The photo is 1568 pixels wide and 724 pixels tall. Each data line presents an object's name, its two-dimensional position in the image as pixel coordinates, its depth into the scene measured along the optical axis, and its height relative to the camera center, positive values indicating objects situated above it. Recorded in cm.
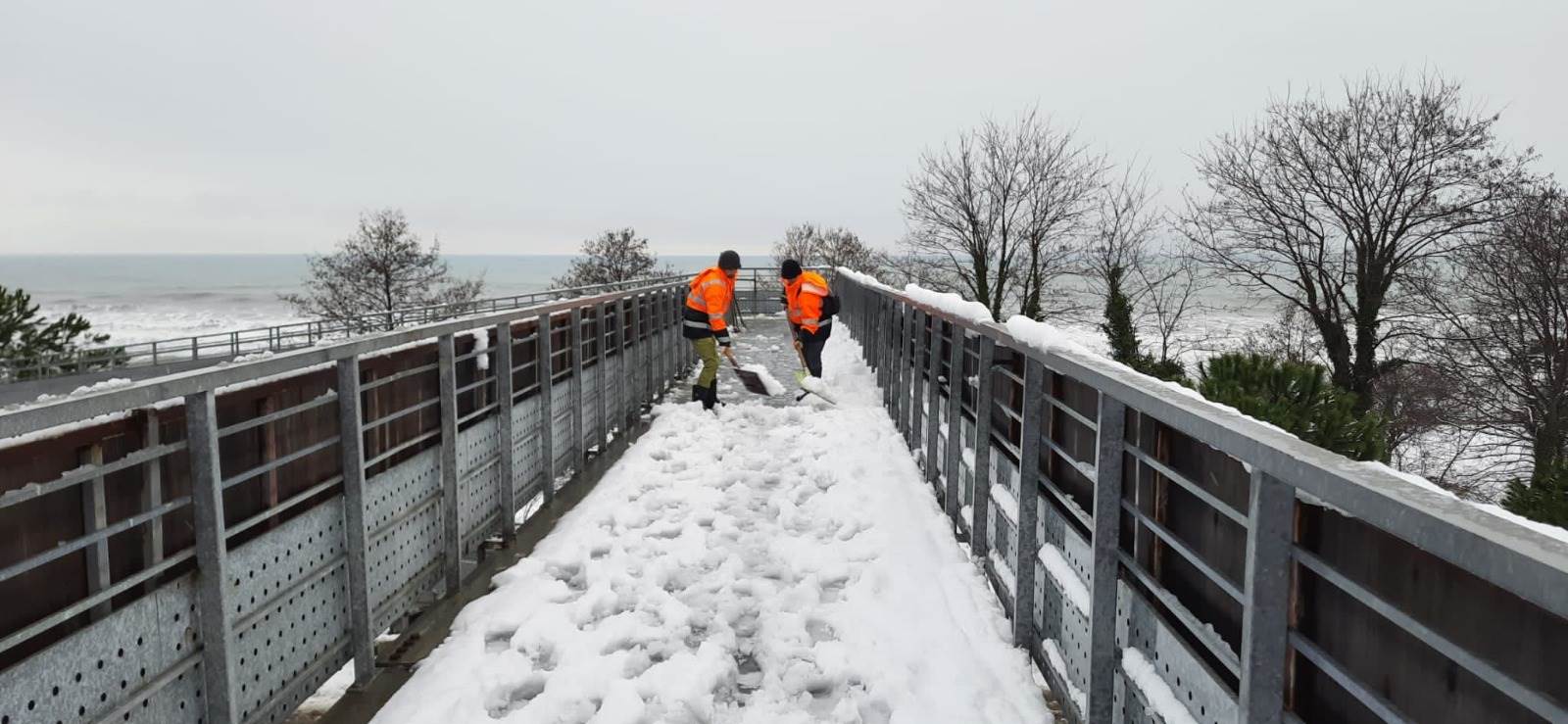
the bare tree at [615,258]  6444 +63
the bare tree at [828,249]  6712 +126
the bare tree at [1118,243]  4181 +104
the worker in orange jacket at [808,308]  1180 -50
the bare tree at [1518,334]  2070 -153
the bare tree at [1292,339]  2803 -217
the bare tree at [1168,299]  3781 -139
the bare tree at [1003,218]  4256 +215
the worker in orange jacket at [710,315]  1045 -52
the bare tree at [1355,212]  2570 +155
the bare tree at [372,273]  5256 -32
